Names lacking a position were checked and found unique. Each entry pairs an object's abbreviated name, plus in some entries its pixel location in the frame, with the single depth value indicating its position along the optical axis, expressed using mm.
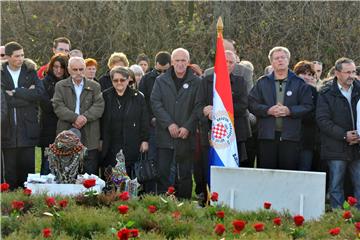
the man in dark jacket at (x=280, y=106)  12005
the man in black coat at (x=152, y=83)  13419
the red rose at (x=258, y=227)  7808
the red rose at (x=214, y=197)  9091
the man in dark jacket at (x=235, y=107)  12523
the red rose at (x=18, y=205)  8935
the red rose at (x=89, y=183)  9215
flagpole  12174
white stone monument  9732
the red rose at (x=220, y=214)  8742
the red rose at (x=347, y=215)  8666
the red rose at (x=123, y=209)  8341
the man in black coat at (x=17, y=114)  12561
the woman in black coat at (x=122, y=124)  12655
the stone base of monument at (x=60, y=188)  10496
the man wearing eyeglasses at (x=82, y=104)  12533
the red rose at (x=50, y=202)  8987
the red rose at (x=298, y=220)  8030
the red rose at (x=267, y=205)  8803
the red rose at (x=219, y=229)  7596
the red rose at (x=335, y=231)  7722
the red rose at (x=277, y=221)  8280
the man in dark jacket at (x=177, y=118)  12599
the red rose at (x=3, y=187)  9491
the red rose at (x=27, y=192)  9694
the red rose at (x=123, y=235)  7030
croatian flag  12108
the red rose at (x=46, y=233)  7704
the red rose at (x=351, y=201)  8992
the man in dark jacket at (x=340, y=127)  11976
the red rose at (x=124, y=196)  9581
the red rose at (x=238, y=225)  7610
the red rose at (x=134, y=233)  7318
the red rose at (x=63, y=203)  8837
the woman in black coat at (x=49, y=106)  13080
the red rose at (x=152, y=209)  8850
